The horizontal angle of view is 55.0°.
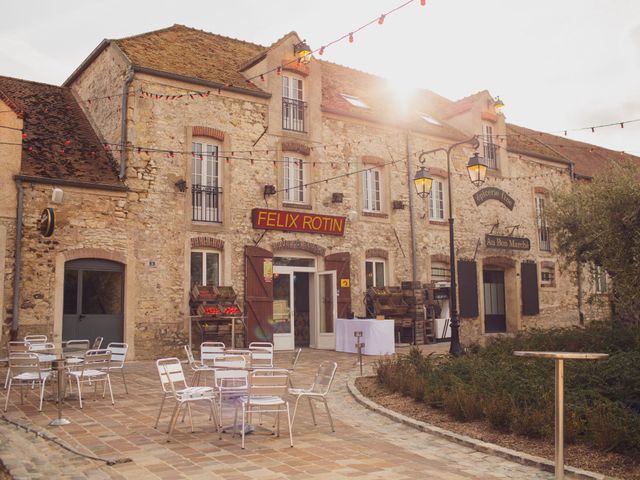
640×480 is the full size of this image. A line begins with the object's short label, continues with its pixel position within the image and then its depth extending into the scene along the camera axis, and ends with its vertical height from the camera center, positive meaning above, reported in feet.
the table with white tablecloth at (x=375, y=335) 44.27 -2.38
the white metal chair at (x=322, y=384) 20.95 -2.81
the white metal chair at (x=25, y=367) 23.70 -2.35
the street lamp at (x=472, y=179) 37.83 +7.93
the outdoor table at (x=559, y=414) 14.30 -2.68
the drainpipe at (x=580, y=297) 67.61 +0.33
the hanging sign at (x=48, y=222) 36.70 +4.97
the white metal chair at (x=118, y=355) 27.58 -2.27
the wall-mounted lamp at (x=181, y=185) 43.53 +8.41
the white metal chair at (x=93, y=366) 24.29 -2.41
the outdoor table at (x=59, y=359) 21.42 -2.18
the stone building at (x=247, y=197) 40.37 +8.20
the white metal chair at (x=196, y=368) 22.29 -2.55
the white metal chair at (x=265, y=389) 18.92 -2.66
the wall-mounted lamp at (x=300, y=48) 49.85 +20.73
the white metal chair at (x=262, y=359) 26.19 -2.40
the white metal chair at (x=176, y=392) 19.57 -2.91
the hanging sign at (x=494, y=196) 61.82 +10.68
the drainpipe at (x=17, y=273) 37.19 +1.97
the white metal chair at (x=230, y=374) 20.36 -2.39
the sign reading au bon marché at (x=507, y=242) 61.41 +5.97
